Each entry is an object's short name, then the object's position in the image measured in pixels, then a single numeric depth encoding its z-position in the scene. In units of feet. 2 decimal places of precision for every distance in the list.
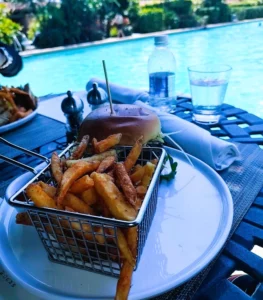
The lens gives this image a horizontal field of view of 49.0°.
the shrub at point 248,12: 29.86
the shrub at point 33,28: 30.66
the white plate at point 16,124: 3.64
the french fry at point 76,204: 1.47
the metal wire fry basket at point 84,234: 1.36
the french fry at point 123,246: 1.35
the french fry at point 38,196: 1.39
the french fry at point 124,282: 1.26
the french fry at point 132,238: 1.36
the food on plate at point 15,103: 3.78
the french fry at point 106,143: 1.88
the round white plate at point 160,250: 1.41
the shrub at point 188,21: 32.45
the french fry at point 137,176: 1.68
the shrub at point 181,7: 33.86
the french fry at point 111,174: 1.62
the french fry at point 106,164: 1.66
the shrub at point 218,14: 32.32
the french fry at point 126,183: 1.46
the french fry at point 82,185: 1.50
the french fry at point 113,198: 1.37
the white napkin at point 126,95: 4.13
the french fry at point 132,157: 1.77
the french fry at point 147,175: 1.63
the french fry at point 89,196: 1.54
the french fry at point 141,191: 1.56
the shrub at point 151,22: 33.22
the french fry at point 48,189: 1.54
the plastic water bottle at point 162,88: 3.72
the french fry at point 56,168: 1.64
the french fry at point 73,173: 1.46
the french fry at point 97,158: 1.72
